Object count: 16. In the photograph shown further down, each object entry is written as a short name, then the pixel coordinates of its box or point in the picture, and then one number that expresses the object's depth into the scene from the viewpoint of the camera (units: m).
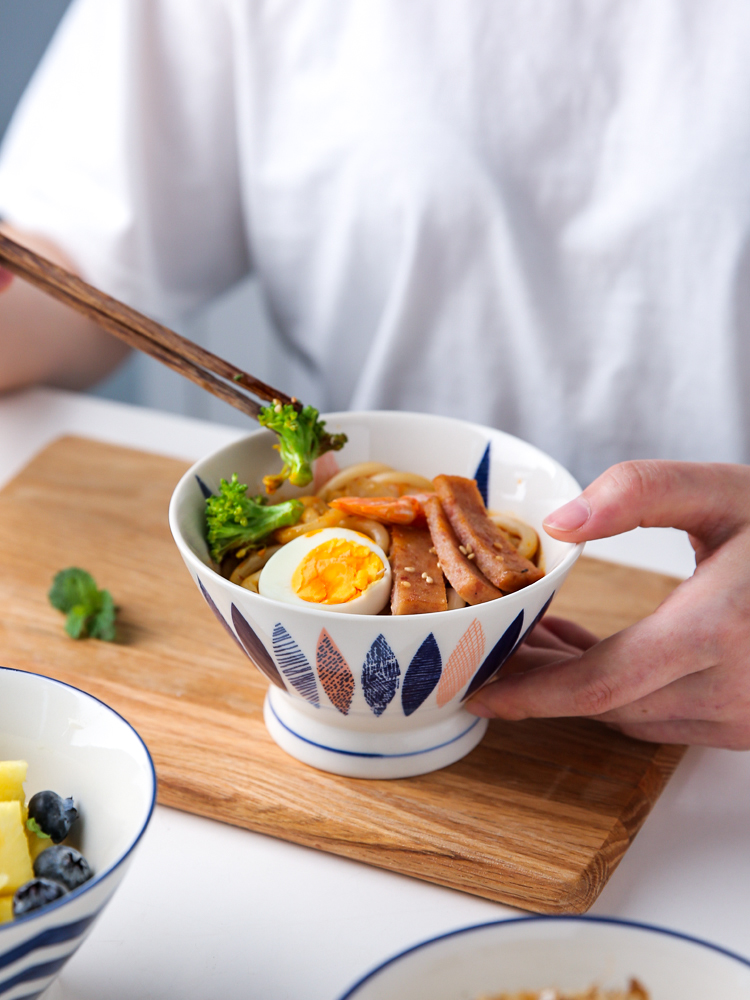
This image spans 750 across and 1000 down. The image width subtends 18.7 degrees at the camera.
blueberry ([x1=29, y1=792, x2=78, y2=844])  0.61
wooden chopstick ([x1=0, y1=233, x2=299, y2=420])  0.72
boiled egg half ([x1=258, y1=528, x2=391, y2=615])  0.68
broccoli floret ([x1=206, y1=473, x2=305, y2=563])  0.70
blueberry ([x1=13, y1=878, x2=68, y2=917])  0.59
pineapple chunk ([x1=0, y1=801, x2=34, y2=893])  0.59
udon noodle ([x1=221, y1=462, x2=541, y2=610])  0.71
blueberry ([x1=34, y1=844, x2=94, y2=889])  0.60
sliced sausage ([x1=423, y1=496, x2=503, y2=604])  0.68
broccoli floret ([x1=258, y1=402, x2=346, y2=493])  0.72
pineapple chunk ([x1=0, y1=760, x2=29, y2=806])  0.61
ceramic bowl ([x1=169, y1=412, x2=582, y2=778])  0.65
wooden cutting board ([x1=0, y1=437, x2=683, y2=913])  0.67
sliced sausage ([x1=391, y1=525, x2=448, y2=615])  0.67
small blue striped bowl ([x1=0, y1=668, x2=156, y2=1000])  0.58
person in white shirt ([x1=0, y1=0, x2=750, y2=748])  0.88
